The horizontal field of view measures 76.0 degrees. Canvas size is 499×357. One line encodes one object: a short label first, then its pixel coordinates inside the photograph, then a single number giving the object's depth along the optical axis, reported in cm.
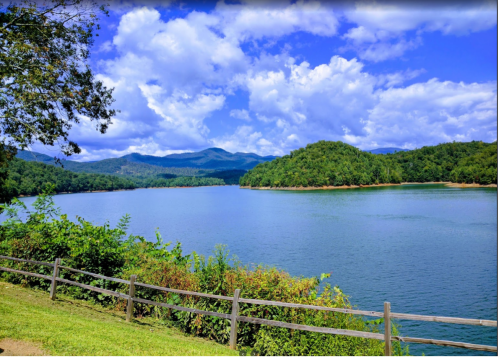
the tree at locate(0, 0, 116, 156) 1248
